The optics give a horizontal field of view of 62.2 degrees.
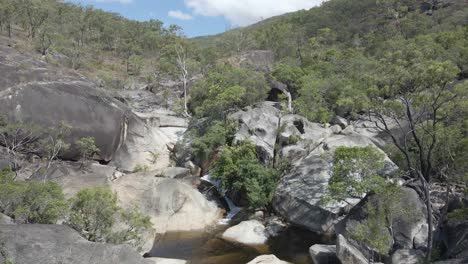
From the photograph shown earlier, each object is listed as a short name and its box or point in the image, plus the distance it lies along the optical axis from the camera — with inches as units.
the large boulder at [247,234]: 1007.6
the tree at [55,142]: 1166.8
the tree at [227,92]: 1614.2
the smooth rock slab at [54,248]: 566.9
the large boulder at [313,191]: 1017.5
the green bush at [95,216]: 731.1
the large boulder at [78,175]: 1103.0
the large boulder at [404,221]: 790.8
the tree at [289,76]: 2063.2
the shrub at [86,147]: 1269.7
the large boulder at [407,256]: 729.6
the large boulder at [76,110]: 1274.6
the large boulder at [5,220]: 631.0
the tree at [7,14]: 2514.6
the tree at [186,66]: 2080.5
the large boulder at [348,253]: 741.9
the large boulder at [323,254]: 823.1
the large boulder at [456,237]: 685.3
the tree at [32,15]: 2699.3
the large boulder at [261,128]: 1293.3
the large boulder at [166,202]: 1087.6
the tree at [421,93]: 773.9
